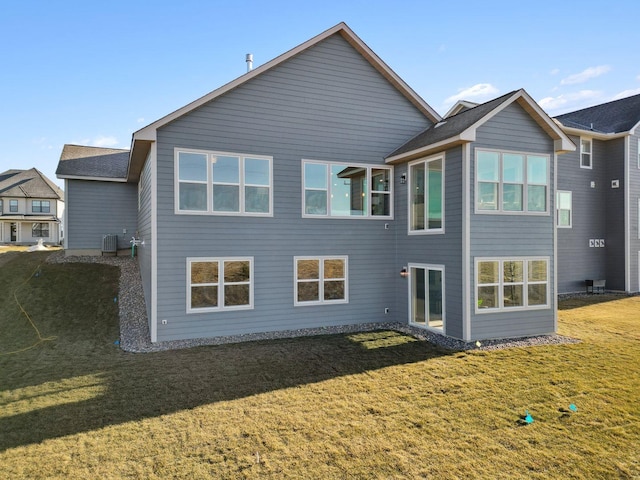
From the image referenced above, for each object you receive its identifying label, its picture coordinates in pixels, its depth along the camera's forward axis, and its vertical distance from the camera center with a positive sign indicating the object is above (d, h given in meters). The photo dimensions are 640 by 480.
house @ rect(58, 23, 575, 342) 9.60 +0.85
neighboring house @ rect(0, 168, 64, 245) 35.66 +2.59
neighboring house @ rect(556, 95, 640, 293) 17.66 +1.38
